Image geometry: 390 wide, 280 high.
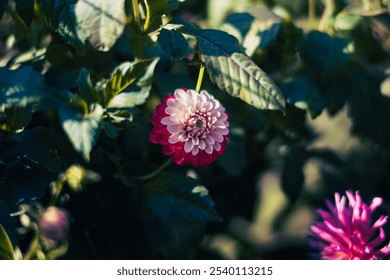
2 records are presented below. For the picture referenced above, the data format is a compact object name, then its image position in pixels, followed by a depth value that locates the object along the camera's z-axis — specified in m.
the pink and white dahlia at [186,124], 1.32
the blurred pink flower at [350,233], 1.32
